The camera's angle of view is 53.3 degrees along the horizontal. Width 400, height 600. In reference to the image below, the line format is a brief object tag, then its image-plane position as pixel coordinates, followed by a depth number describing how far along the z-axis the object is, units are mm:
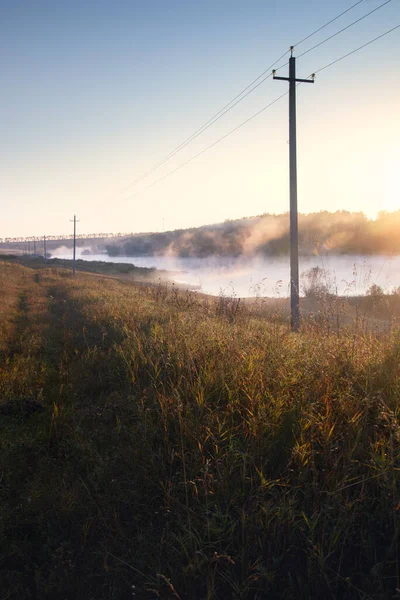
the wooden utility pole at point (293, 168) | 10070
